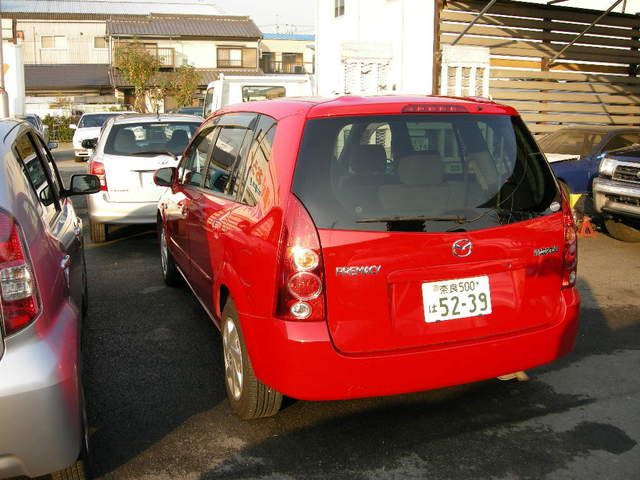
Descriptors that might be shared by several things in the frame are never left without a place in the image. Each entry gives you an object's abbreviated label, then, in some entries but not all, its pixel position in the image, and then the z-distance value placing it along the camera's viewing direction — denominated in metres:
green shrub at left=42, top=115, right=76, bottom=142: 33.91
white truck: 14.23
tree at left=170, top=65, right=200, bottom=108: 42.91
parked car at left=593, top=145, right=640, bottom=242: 8.02
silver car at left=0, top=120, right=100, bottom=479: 2.35
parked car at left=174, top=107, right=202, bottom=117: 29.42
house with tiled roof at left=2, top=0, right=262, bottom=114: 45.28
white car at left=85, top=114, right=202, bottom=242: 8.12
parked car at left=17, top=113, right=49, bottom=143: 20.02
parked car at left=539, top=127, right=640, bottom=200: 9.91
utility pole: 10.55
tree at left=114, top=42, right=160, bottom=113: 41.62
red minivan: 3.01
